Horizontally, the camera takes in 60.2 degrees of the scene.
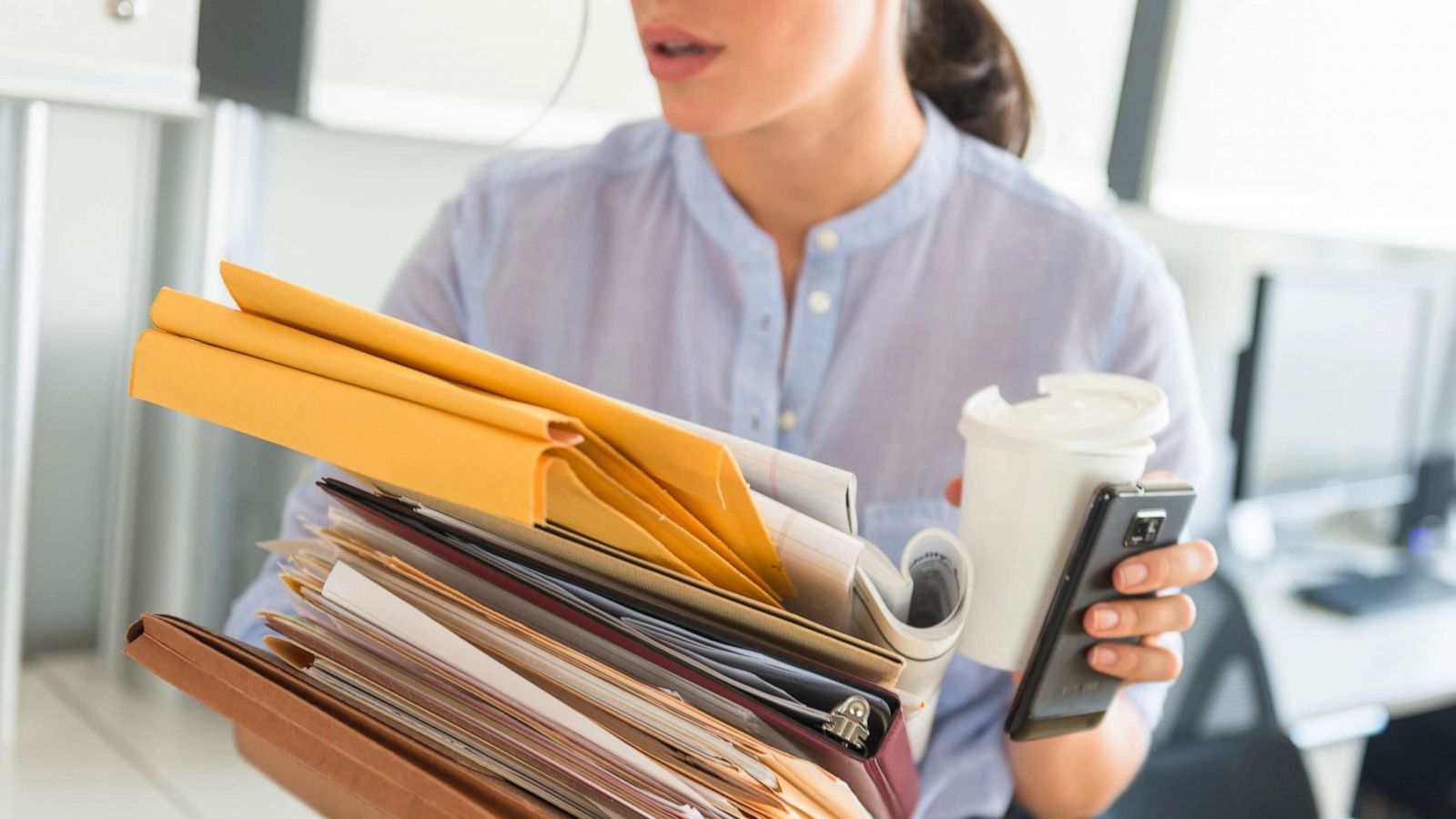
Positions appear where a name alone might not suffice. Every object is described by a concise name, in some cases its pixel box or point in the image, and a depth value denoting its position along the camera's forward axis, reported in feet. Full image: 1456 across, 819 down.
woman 3.23
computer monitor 7.10
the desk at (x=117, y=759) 3.15
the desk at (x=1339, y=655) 5.60
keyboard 6.78
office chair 5.19
